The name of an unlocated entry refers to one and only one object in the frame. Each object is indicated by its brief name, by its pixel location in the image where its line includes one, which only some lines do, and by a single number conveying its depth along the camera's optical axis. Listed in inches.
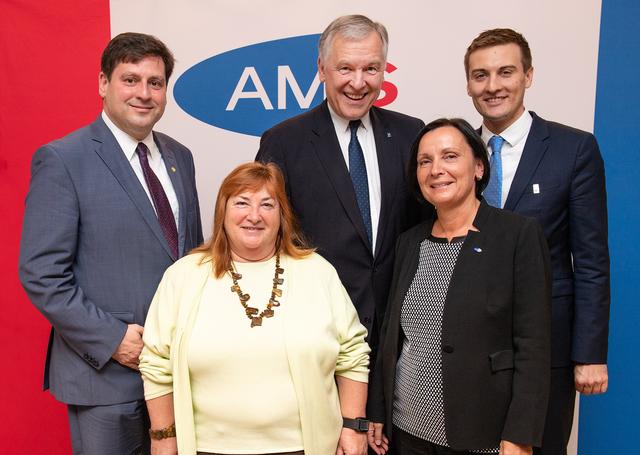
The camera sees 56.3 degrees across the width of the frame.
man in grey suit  77.6
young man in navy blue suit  82.1
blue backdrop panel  122.5
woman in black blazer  67.5
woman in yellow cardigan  71.1
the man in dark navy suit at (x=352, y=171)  86.4
